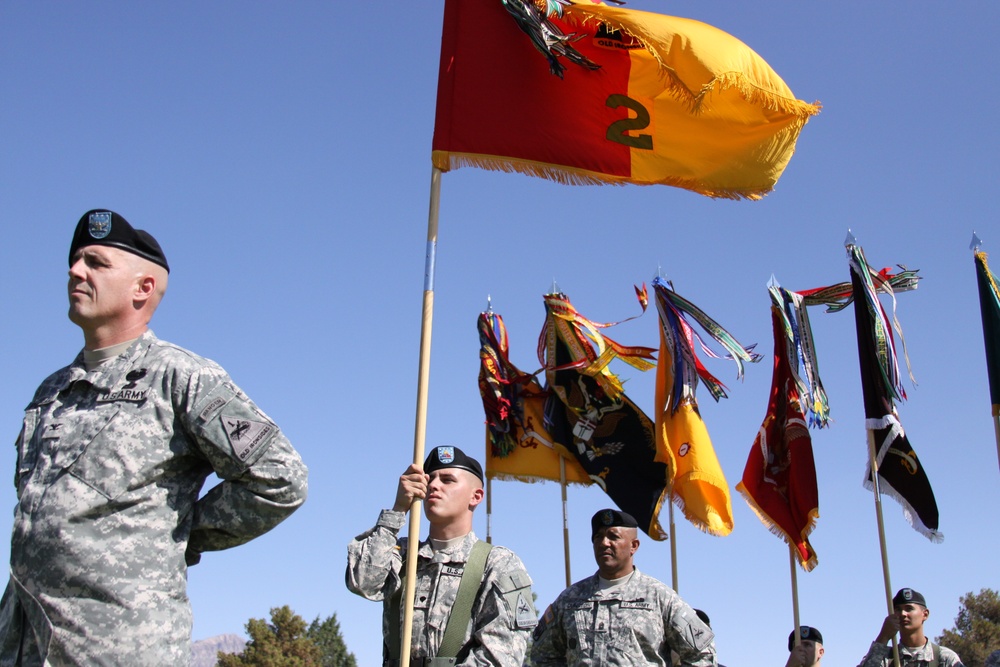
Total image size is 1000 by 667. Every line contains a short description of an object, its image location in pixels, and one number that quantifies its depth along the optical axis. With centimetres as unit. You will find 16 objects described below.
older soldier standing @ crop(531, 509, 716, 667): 738
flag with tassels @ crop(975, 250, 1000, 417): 1093
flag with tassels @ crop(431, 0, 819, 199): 705
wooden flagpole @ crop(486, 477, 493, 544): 1030
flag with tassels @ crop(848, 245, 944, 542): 1062
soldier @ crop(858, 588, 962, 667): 999
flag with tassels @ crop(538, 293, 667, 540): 1128
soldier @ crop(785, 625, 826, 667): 1073
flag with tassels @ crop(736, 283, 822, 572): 1104
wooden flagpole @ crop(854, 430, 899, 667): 982
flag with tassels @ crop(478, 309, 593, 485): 1145
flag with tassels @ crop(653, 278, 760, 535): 1103
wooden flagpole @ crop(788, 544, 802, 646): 1066
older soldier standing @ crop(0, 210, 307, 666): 329
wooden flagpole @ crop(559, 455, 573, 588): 1071
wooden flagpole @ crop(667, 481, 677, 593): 1055
